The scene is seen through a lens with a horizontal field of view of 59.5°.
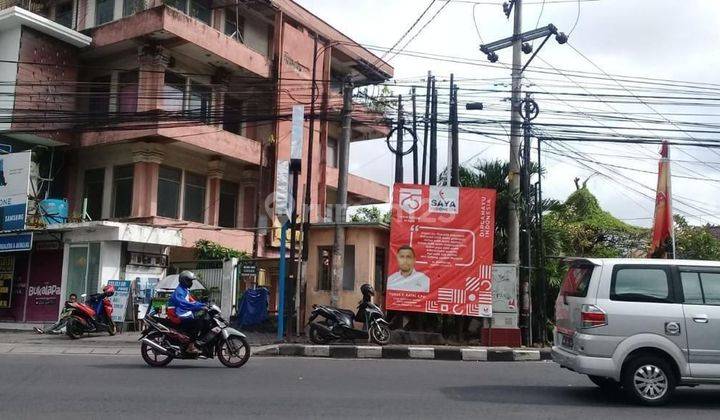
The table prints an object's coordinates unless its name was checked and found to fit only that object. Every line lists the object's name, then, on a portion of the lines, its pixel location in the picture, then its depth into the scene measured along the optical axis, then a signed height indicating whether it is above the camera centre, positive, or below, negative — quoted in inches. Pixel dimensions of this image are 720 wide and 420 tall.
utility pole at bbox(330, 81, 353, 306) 588.7 +70.0
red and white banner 569.3 +31.4
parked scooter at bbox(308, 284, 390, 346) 531.2 -40.1
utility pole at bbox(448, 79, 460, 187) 652.1 +146.1
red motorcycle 590.9 -41.1
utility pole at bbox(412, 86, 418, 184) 710.1 +149.6
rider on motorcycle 397.1 -25.1
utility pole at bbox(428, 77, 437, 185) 682.9 +146.0
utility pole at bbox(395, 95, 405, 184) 732.3 +141.0
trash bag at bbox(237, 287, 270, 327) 628.7 -30.9
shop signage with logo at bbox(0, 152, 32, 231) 701.9 +91.9
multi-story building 725.3 +183.9
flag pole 609.3 +87.4
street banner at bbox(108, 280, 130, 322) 647.1 -25.7
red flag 611.8 +71.7
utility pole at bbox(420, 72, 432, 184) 663.5 +167.5
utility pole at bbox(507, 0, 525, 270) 575.8 +111.4
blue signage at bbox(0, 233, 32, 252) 708.7 +32.9
